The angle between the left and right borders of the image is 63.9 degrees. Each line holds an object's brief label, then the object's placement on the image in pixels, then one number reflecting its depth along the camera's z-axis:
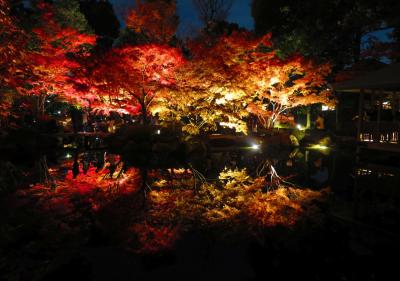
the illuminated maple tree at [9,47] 9.93
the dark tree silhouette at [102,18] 30.45
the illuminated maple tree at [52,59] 17.02
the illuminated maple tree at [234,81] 15.65
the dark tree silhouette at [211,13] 29.40
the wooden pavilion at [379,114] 11.42
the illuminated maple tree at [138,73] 14.55
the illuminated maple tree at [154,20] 26.20
